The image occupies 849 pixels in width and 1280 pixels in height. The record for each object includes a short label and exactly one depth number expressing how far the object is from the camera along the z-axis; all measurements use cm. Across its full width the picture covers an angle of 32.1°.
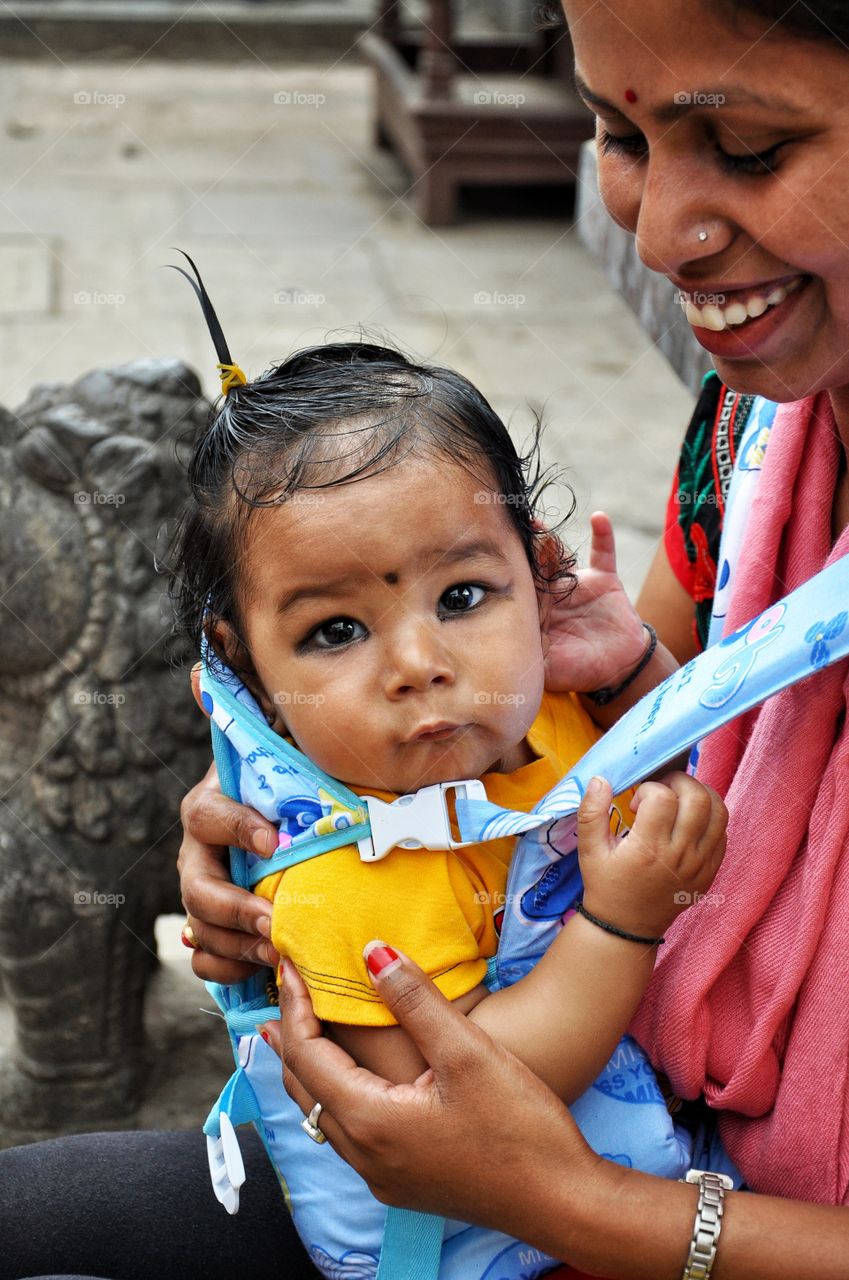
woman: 110
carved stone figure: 213
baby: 126
